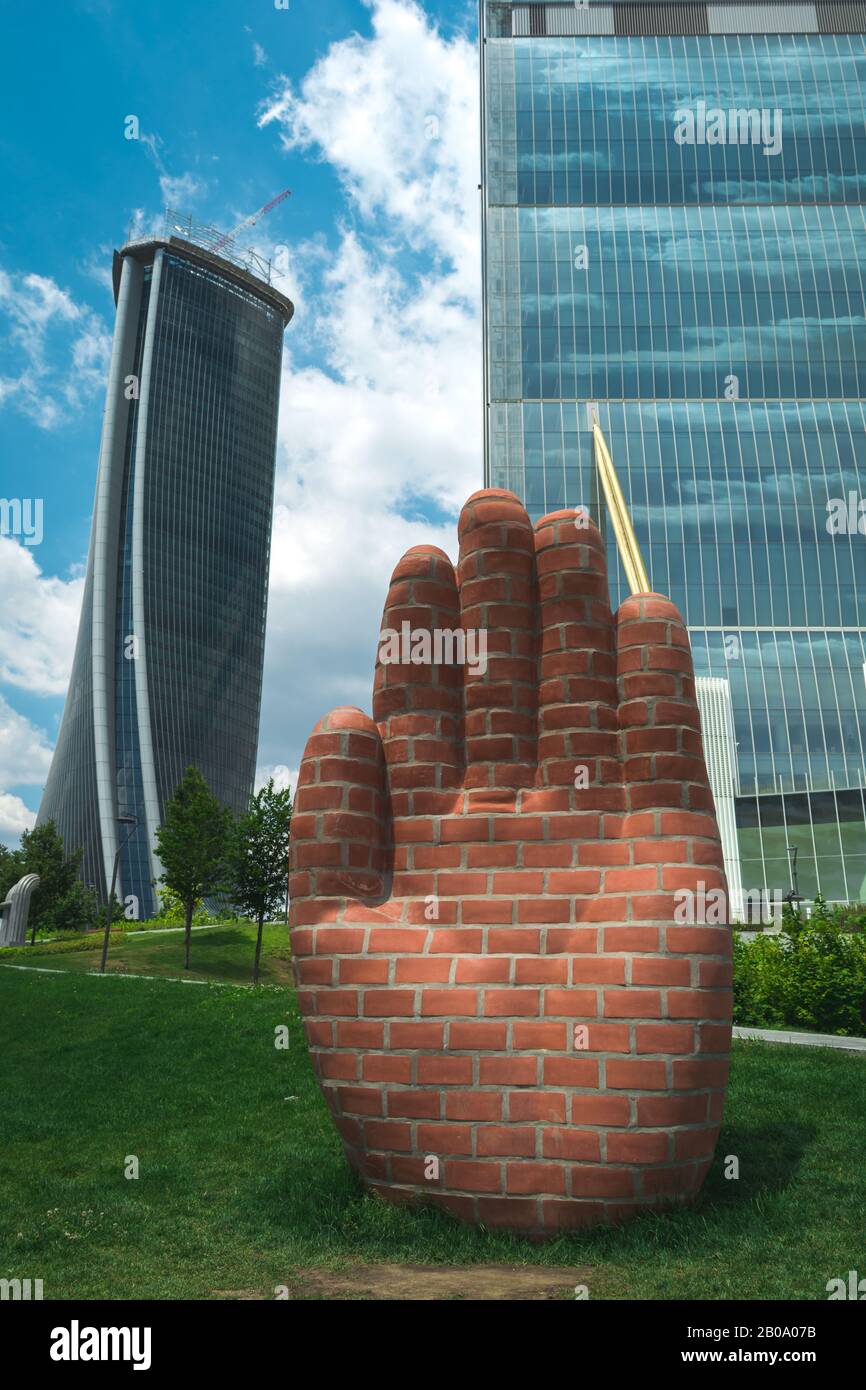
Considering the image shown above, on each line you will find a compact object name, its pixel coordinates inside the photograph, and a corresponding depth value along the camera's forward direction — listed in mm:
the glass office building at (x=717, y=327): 58500
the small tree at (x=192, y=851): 33656
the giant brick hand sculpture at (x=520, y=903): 5027
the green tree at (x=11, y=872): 47750
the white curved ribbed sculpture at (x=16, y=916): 36531
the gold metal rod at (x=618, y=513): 46709
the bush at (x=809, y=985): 14383
